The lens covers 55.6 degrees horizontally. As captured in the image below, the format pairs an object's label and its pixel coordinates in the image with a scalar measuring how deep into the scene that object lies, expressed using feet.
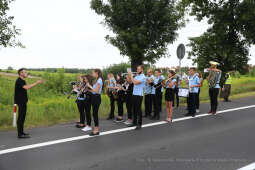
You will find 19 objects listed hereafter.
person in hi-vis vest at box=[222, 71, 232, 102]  43.82
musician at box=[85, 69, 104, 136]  21.79
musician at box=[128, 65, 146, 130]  23.57
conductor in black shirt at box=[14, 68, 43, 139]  20.76
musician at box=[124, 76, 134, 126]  27.50
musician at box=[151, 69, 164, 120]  29.04
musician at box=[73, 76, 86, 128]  24.48
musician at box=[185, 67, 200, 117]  30.89
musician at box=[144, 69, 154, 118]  29.82
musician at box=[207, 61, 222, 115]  31.73
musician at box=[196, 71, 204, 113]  31.63
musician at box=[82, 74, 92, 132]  23.74
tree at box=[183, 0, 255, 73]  58.49
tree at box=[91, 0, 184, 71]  70.79
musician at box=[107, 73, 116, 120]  28.71
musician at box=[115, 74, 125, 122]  28.60
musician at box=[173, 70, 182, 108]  38.88
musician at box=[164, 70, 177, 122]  27.57
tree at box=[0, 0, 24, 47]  38.19
